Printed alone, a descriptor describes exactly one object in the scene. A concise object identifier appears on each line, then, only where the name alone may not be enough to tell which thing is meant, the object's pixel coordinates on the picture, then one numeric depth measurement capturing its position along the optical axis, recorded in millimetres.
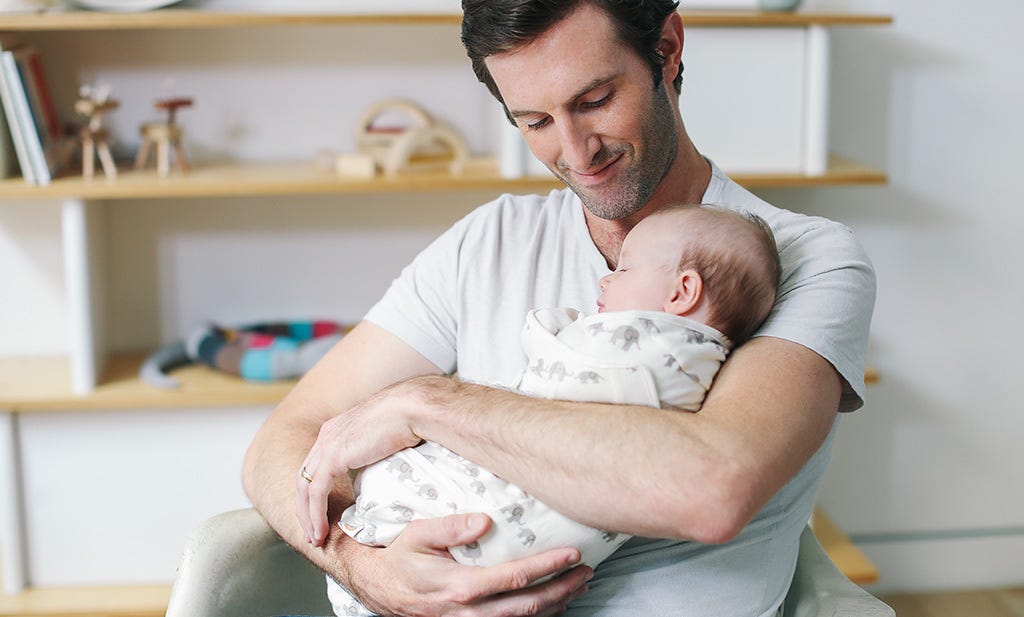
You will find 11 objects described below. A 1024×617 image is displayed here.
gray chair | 1391
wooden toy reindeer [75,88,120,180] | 2568
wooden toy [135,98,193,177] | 2588
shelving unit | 2463
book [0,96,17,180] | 2555
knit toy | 2633
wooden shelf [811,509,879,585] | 2678
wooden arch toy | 2605
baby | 1215
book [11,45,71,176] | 2530
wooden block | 2570
